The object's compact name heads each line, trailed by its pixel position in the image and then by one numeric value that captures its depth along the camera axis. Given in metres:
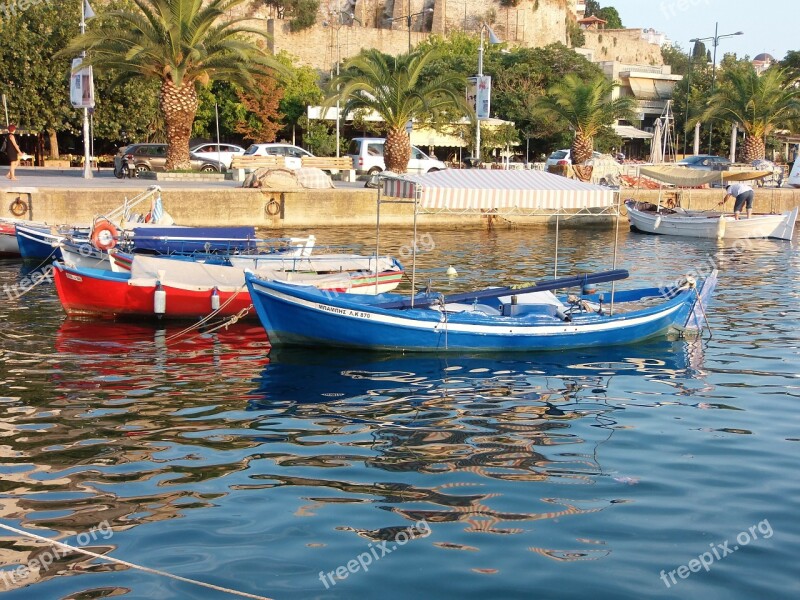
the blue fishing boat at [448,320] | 14.53
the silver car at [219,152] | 42.12
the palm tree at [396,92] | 37.62
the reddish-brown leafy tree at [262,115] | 52.31
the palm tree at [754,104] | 47.41
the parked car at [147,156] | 38.72
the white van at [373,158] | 41.38
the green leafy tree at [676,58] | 99.12
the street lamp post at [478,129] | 40.64
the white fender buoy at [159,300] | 17.34
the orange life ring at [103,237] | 19.53
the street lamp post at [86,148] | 35.74
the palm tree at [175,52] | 32.84
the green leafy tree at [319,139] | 50.94
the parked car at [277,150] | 41.01
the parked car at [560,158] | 44.56
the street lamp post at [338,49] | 68.31
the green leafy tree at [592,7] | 138.59
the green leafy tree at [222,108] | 52.62
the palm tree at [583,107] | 43.34
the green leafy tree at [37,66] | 44.00
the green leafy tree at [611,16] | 134.25
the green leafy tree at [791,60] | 64.17
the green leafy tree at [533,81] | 55.81
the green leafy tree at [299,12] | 67.12
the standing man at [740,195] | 35.94
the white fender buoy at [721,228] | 34.94
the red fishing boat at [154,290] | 17.56
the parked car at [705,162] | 48.52
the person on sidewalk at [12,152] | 31.65
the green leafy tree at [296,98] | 54.16
